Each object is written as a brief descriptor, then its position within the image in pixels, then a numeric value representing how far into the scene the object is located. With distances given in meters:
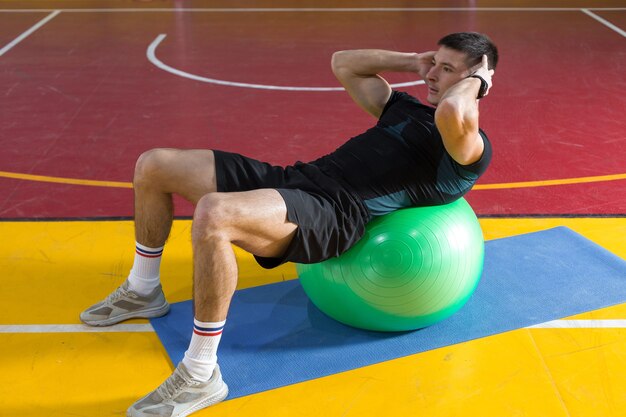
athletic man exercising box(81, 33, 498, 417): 3.19
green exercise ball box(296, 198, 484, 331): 3.49
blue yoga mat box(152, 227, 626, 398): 3.51
